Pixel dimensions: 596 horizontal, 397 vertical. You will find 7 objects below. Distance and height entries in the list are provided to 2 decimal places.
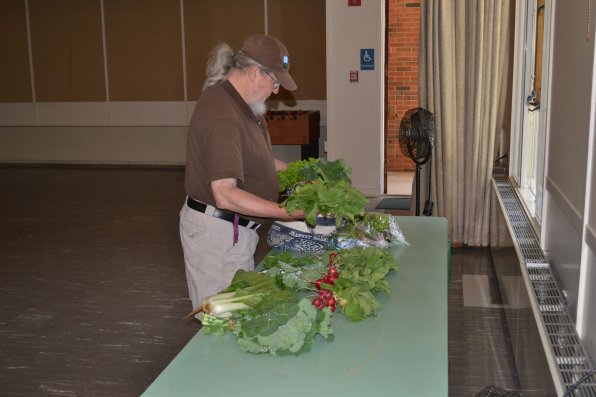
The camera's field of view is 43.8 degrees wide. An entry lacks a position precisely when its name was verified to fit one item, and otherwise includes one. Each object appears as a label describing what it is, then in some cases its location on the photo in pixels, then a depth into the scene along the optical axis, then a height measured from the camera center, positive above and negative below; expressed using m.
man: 2.98 -0.43
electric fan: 5.86 -0.59
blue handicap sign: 8.77 +0.04
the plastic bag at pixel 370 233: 3.32 -0.77
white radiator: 2.41 -0.98
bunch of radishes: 2.38 -0.76
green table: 1.98 -0.86
